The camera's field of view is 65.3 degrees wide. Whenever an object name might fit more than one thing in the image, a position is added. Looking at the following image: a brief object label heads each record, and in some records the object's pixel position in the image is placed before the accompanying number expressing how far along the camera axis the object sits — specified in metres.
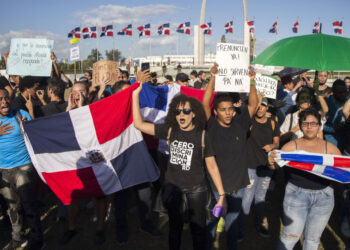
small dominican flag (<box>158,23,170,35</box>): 34.12
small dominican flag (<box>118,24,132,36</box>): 33.81
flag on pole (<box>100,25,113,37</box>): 32.14
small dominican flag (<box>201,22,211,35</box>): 32.12
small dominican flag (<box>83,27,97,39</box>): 29.77
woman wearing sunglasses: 2.74
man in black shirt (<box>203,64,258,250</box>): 2.87
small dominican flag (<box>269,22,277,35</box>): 30.64
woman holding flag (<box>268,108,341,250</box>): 2.60
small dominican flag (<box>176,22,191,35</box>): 33.00
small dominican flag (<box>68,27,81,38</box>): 27.84
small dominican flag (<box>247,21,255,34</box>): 27.80
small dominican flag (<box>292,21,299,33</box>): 30.73
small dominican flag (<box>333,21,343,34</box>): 27.86
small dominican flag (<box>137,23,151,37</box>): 35.84
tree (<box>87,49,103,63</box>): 69.47
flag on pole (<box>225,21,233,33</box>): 31.83
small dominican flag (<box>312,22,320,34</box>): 26.88
